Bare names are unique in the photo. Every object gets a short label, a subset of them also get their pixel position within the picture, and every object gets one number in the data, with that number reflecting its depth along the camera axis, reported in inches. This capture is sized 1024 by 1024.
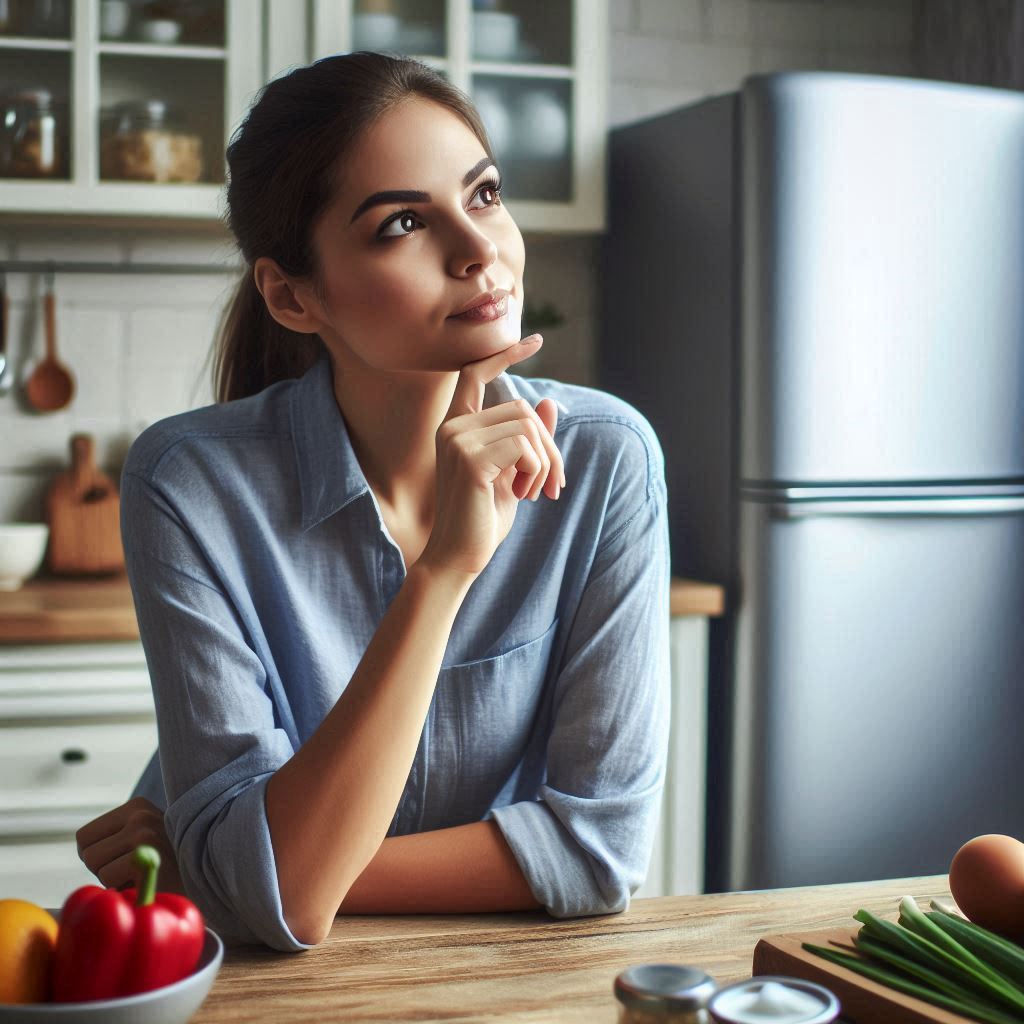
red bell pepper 28.1
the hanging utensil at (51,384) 108.0
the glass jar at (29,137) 97.9
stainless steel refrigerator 91.5
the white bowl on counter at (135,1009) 27.0
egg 35.9
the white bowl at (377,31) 102.4
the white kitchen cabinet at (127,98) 98.5
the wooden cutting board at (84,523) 103.7
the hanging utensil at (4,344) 105.8
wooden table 33.7
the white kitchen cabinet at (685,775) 93.6
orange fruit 28.6
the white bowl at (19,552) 97.0
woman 42.4
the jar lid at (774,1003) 27.0
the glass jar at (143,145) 99.5
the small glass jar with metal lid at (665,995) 26.9
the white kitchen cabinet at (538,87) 105.0
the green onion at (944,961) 30.4
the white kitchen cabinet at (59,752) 85.4
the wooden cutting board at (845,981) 30.4
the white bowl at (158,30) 100.3
